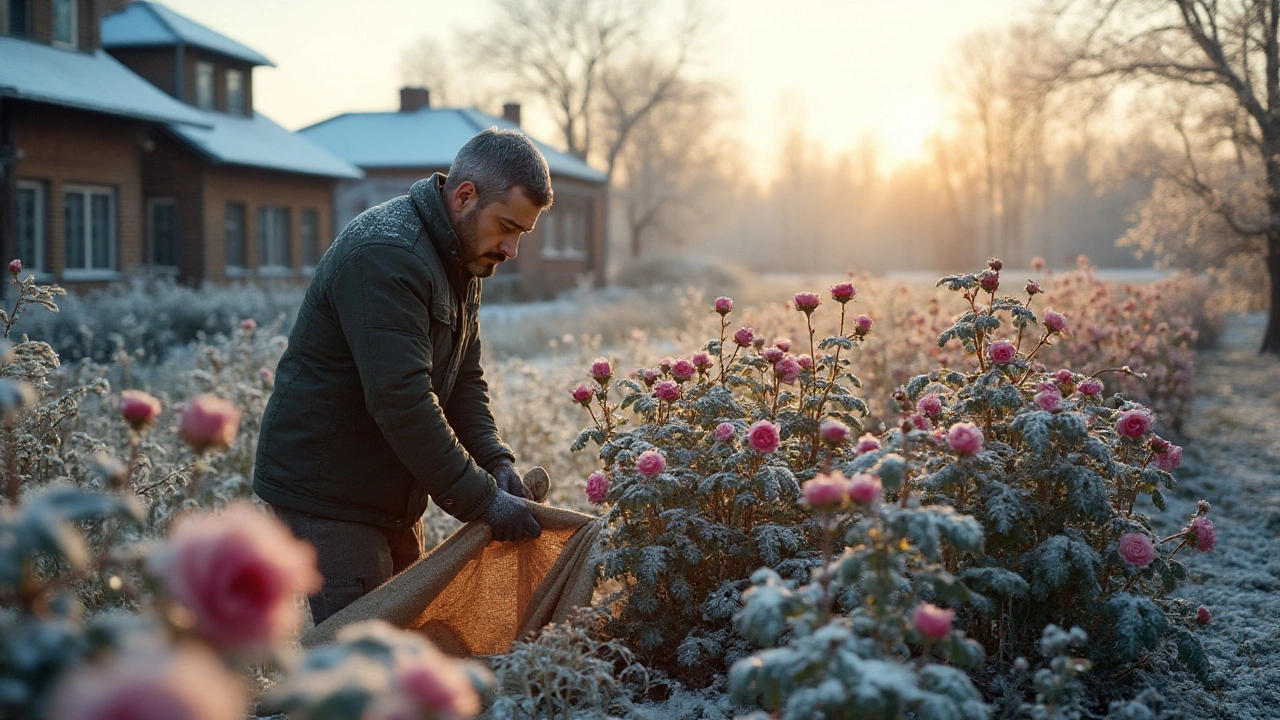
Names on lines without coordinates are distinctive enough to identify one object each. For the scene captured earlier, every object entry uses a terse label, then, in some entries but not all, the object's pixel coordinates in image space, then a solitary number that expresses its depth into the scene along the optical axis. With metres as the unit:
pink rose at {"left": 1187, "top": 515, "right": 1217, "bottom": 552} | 2.90
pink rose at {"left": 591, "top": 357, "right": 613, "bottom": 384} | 3.18
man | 2.94
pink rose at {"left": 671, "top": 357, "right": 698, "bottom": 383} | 3.24
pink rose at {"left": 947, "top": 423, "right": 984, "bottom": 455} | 2.20
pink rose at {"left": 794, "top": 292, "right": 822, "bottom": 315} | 3.21
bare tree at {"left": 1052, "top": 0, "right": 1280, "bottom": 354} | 13.82
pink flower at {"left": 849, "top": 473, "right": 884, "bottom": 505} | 1.72
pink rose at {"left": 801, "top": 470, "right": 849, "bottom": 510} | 1.69
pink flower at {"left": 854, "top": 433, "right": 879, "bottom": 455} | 2.23
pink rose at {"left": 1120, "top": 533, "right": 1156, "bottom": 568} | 2.74
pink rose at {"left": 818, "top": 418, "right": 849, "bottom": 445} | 2.10
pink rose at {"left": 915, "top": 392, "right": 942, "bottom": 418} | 2.75
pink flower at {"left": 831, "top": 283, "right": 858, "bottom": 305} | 3.25
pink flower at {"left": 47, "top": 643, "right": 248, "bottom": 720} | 0.82
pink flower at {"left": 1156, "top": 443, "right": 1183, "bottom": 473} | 3.15
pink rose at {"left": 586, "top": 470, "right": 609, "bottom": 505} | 3.10
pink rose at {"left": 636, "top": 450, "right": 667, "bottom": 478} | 2.84
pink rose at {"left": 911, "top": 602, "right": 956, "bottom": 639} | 1.77
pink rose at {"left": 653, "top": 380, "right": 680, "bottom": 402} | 3.19
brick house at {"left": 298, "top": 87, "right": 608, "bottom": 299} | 26.28
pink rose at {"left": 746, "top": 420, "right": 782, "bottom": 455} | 2.59
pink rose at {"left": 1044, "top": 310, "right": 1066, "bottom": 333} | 3.18
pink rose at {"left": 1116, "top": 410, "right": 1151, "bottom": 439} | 2.83
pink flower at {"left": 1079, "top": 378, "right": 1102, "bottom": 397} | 3.09
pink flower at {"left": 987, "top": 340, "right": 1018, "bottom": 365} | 3.05
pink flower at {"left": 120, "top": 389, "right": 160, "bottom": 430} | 1.40
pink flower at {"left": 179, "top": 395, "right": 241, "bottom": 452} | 1.23
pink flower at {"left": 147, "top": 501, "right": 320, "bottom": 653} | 0.91
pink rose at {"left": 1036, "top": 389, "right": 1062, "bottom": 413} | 2.76
